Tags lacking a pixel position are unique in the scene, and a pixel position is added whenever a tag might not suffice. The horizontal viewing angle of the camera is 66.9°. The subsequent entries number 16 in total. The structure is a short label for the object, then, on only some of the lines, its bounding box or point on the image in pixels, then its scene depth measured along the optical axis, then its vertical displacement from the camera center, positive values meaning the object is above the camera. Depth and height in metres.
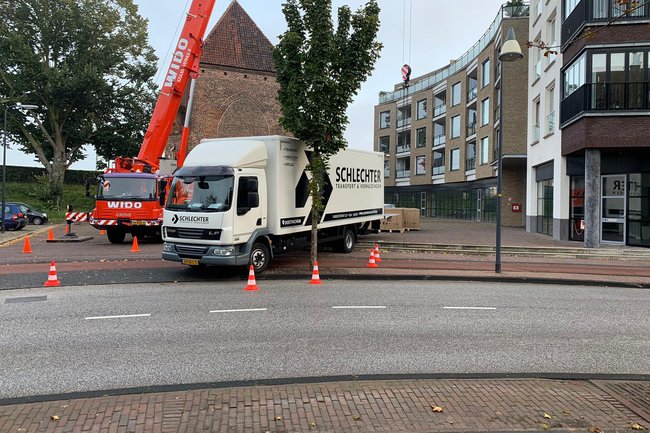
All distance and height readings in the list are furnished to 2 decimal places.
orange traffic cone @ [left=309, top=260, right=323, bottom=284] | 11.78 -1.65
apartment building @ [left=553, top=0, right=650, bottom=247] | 18.98 +3.41
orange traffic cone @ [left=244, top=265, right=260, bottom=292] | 10.72 -1.64
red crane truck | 18.94 +1.53
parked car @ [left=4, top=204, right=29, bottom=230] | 27.23 -0.61
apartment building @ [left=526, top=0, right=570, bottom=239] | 22.77 +3.69
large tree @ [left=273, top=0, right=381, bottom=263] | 12.80 +3.78
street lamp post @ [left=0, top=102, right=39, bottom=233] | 24.61 +0.13
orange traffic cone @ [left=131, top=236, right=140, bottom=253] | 17.19 -1.42
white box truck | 11.62 +0.12
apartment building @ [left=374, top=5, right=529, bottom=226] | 32.44 +6.82
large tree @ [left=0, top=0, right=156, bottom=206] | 39.53 +10.73
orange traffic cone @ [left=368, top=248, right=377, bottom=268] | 14.47 -1.57
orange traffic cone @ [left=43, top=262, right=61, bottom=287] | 10.93 -1.62
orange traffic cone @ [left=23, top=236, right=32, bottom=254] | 16.92 -1.43
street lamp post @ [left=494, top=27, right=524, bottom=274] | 12.16 +3.80
